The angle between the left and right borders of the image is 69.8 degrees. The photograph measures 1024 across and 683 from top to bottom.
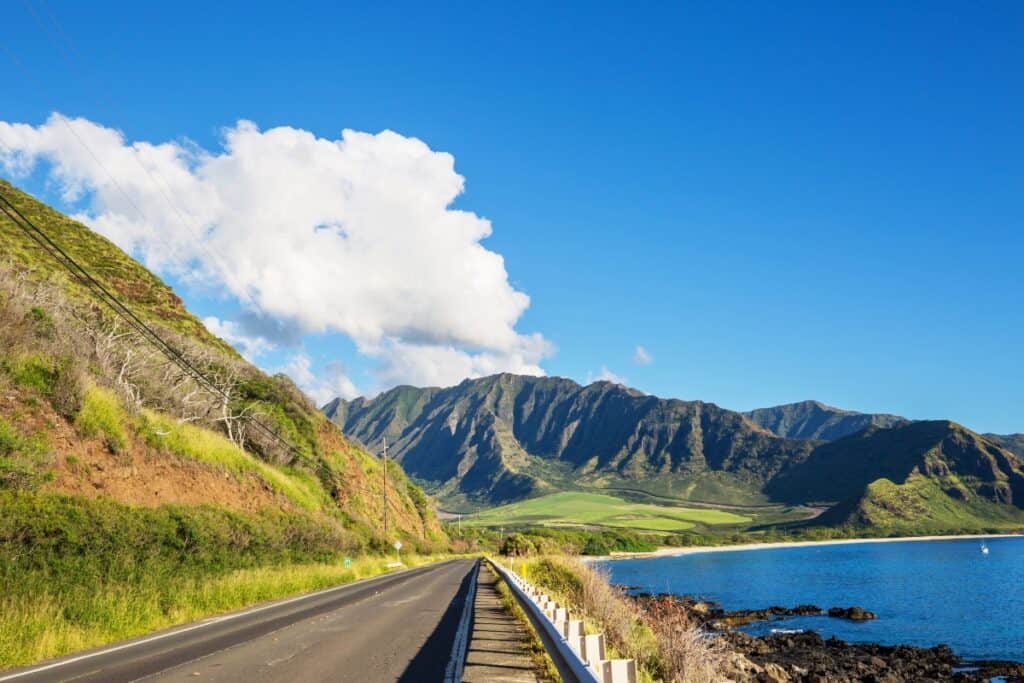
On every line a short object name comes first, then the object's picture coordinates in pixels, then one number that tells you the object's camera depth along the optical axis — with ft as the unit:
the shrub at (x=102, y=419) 80.07
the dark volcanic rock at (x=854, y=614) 165.68
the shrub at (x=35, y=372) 75.20
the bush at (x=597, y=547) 551.59
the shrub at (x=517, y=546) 205.96
